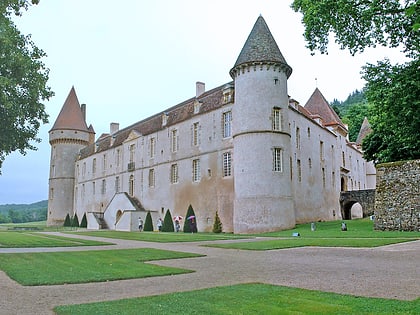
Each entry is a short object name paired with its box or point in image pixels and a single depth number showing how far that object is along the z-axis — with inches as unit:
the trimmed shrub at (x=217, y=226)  1167.6
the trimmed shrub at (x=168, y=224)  1326.3
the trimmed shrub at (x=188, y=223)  1229.0
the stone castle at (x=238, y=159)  1092.5
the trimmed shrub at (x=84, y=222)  1844.2
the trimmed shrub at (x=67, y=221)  2042.1
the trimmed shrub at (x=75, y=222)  1929.5
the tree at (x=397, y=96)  708.7
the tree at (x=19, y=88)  642.2
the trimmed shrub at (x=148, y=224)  1400.1
